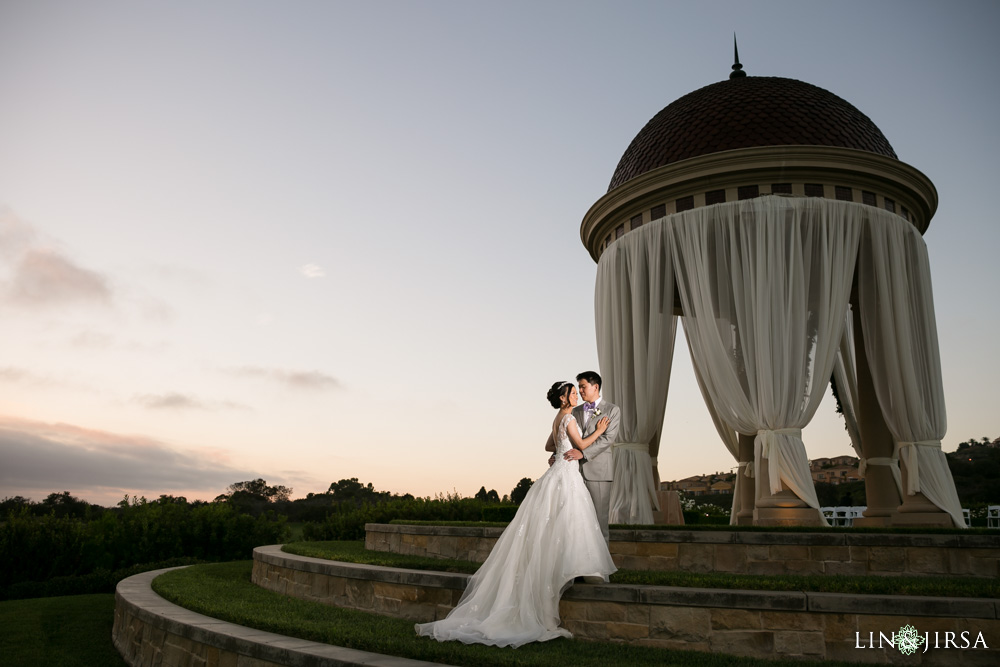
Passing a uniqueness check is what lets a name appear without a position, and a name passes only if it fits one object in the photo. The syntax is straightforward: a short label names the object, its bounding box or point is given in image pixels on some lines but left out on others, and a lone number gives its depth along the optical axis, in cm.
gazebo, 1184
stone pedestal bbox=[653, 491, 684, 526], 1467
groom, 726
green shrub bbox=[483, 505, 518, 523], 1545
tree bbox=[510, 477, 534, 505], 2630
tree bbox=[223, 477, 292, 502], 2550
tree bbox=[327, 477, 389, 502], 2209
